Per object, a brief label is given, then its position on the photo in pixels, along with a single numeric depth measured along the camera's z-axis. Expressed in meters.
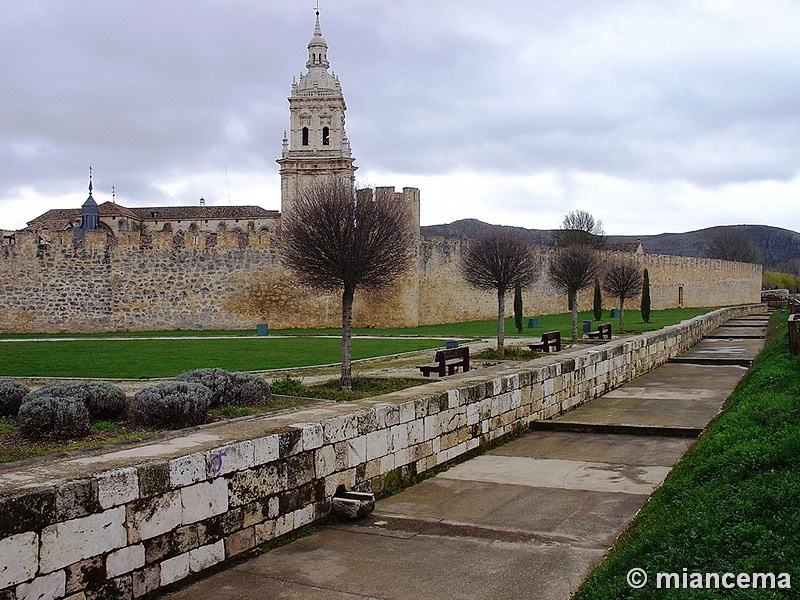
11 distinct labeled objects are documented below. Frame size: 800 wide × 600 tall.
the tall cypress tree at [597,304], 33.94
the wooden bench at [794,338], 11.58
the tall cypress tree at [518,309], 27.58
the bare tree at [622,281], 29.23
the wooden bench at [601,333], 21.99
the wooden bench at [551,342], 17.75
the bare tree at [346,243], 12.36
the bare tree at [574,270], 24.41
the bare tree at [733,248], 89.75
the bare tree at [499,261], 19.36
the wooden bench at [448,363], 12.02
